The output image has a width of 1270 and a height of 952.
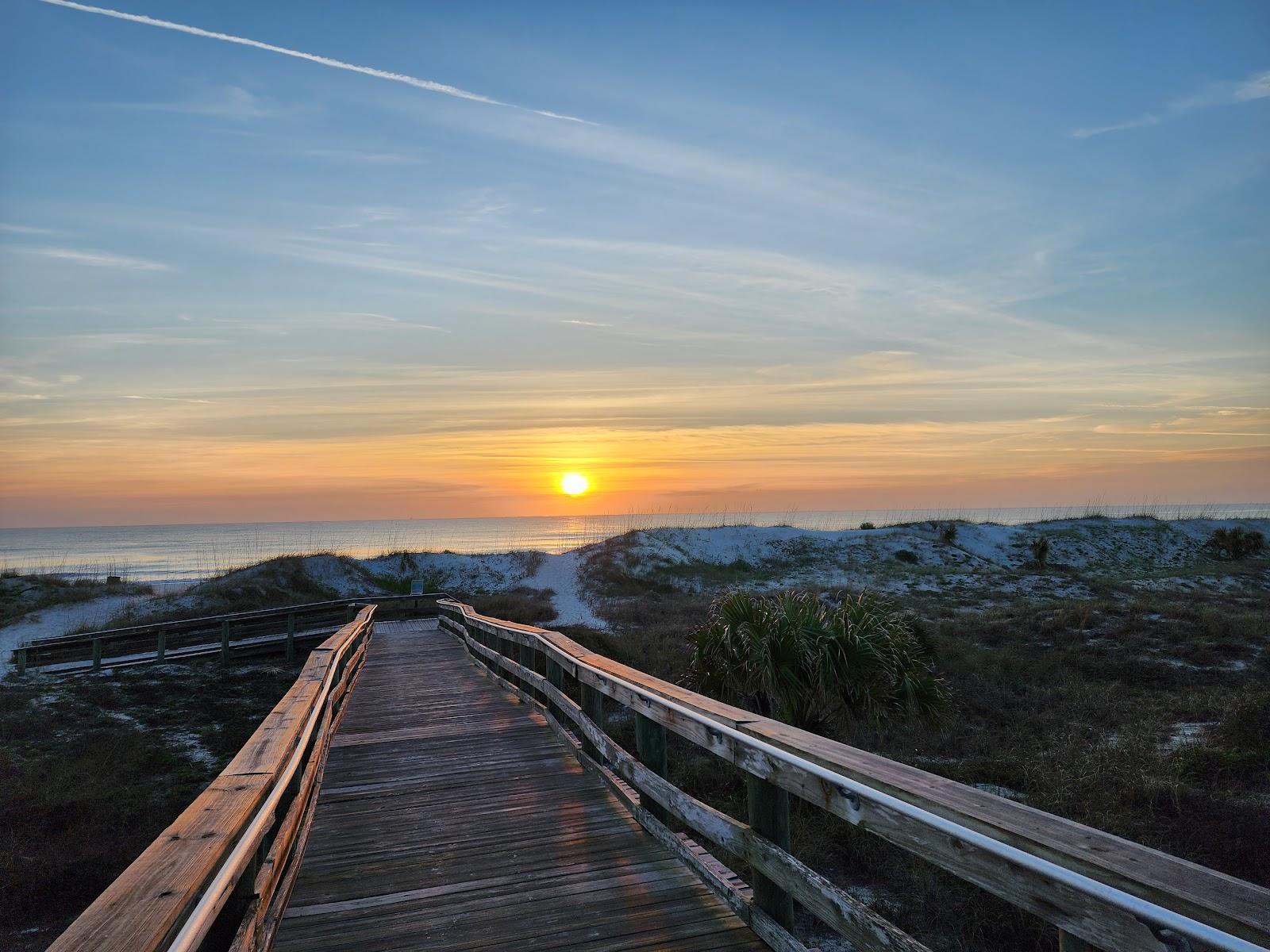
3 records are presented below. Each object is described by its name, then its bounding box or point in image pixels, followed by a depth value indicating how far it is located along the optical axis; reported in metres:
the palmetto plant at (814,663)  9.61
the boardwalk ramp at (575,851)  1.93
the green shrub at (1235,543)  38.47
